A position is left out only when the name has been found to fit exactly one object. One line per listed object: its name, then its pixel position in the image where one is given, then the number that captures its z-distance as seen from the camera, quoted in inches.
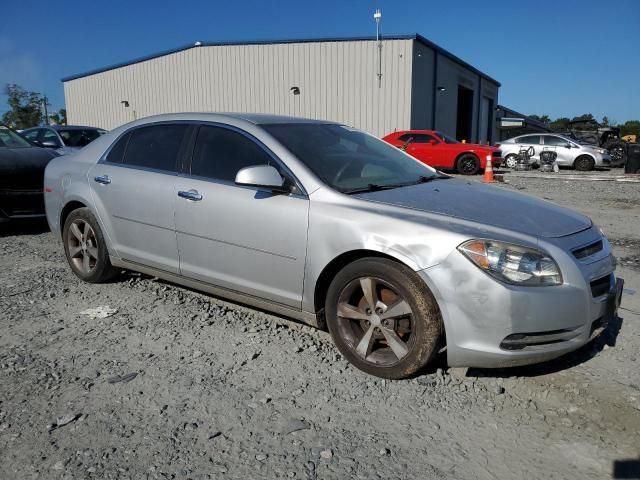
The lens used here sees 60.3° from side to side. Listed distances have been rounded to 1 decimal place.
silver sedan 109.2
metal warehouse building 923.4
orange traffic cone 522.3
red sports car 716.7
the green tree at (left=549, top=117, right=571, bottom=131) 3650.1
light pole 912.3
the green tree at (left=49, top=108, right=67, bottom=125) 2322.7
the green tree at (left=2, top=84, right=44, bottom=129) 2080.5
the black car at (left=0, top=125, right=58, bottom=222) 270.7
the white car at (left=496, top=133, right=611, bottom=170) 791.7
